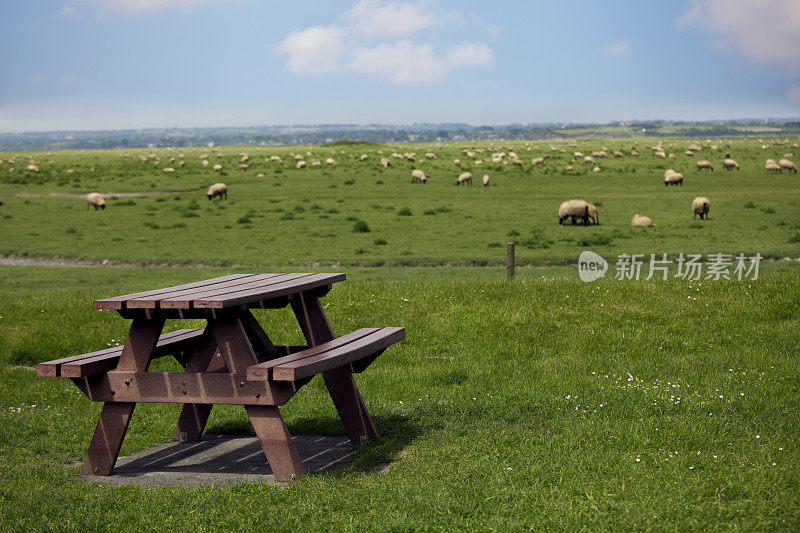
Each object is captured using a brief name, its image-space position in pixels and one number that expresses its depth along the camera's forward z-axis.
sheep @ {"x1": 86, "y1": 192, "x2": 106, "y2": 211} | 45.66
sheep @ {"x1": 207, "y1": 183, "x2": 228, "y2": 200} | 49.53
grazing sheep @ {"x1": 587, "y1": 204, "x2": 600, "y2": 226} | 34.97
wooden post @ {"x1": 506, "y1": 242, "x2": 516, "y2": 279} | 15.55
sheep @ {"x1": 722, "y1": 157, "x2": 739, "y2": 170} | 59.62
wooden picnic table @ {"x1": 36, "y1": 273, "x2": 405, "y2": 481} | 6.60
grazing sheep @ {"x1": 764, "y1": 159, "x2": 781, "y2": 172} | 56.28
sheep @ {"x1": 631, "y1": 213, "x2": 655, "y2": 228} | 33.66
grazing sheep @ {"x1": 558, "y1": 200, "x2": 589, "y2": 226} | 34.91
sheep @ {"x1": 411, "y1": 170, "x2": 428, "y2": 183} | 55.19
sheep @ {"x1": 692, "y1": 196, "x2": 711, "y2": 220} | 36.25
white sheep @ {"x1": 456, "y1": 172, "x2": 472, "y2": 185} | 54.22
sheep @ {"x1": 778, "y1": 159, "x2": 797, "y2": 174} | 56.06
